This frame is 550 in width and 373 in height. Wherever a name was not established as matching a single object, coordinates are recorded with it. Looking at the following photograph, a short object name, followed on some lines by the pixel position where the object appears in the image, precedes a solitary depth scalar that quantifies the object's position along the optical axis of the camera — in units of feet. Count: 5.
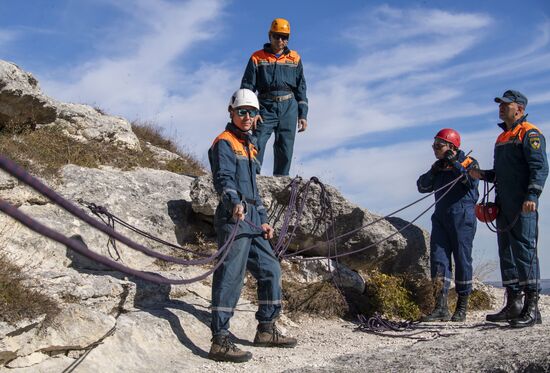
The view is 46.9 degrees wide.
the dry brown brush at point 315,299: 24.34
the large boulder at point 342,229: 26.66
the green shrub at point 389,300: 26.00
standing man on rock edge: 26.68
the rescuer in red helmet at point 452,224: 24.56
